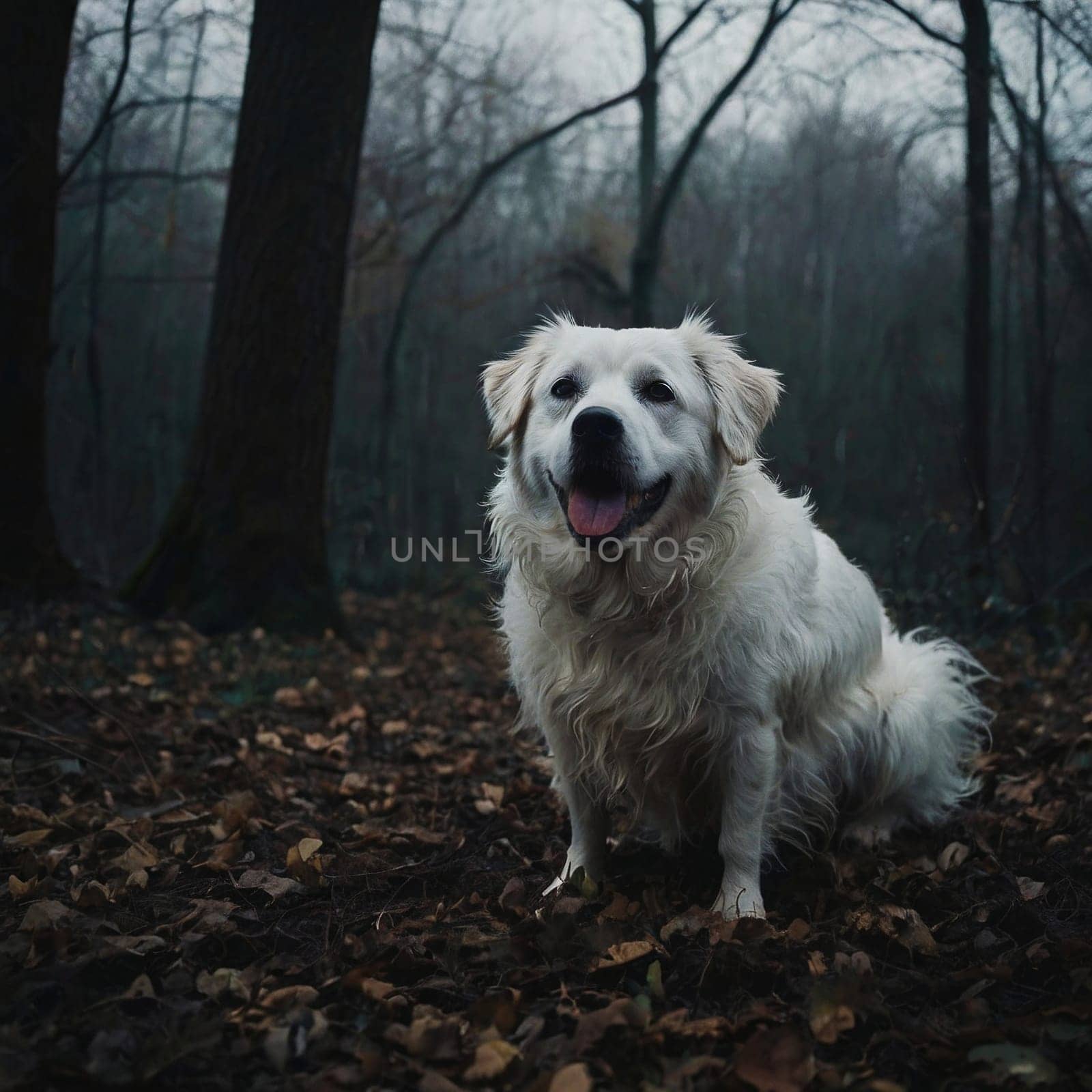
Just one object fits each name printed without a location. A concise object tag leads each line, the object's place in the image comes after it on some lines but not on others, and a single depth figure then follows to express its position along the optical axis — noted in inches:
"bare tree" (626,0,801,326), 306.5
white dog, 98.5
